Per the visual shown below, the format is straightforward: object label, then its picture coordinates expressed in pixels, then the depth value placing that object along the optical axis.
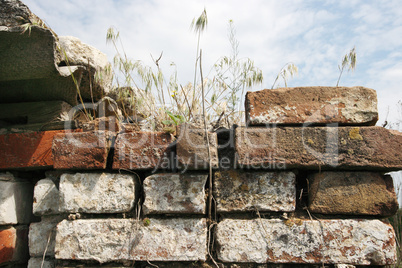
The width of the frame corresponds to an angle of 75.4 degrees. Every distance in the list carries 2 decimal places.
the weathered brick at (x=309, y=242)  0.40
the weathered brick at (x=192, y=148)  0.41
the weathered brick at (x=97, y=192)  0.44
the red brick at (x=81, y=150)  0.44
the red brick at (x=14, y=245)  0.48
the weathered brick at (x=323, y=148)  0.40
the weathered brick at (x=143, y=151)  0.44
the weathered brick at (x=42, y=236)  0.48
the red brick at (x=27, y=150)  0.49
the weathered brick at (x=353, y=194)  0.41
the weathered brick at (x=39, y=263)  0.47
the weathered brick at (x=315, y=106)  0.42
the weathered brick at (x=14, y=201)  0.49
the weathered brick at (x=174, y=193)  0.42
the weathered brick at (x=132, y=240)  0.41
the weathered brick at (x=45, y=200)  0.48
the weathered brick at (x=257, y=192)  0.42
